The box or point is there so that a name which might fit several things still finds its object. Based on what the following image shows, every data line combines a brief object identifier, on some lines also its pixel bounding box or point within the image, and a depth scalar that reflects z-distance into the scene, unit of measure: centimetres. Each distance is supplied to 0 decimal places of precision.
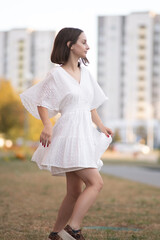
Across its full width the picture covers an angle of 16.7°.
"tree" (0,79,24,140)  5042
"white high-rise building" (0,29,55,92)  12725
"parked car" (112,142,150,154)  5875
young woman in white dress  440
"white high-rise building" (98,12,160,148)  10750
